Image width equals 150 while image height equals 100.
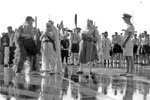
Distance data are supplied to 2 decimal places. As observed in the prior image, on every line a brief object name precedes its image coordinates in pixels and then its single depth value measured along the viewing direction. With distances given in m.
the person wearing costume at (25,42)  10.72
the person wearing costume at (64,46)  17.04
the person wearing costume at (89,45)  10.98
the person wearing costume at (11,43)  16.00
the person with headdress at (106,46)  18.61
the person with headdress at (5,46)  16.22
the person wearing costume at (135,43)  19.62
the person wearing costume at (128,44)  10.48
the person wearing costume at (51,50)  11.14
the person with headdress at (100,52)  19.18
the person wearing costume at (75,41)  18.05
